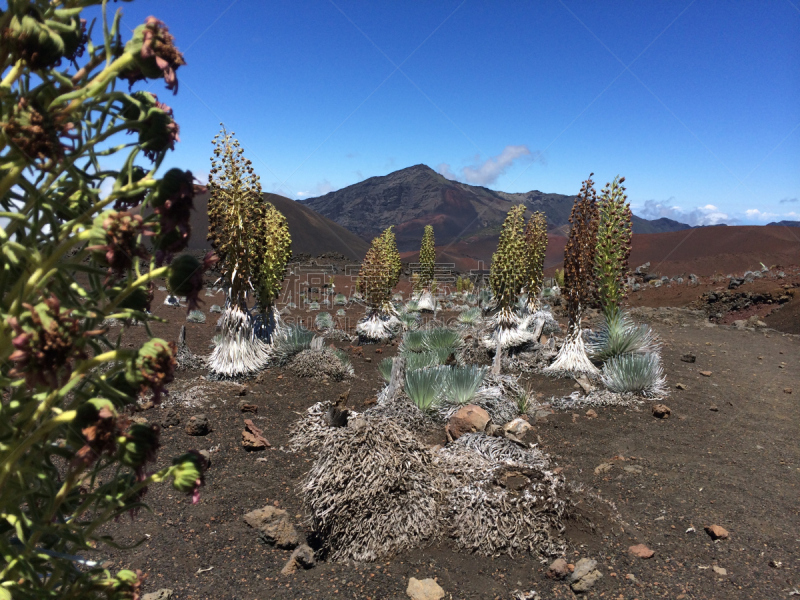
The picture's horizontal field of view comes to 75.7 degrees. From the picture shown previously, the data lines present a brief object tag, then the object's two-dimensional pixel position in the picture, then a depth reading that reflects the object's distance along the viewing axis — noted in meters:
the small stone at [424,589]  2.28
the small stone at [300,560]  2.53
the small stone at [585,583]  2.35
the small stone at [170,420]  4.43
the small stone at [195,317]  10.88
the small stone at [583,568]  2.40
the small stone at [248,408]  4.93
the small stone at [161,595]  2.18
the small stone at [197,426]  4.26
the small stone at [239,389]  5.47
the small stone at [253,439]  4.05
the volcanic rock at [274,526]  2.75
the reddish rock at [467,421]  3.98
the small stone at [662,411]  4.77
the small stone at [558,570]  2.43
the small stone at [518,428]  4.31
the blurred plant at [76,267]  0.72
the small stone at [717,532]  2.77
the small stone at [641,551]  2.60
